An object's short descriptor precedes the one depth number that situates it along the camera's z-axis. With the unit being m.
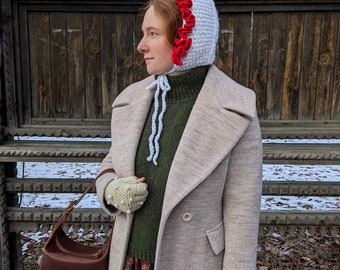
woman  1.59
